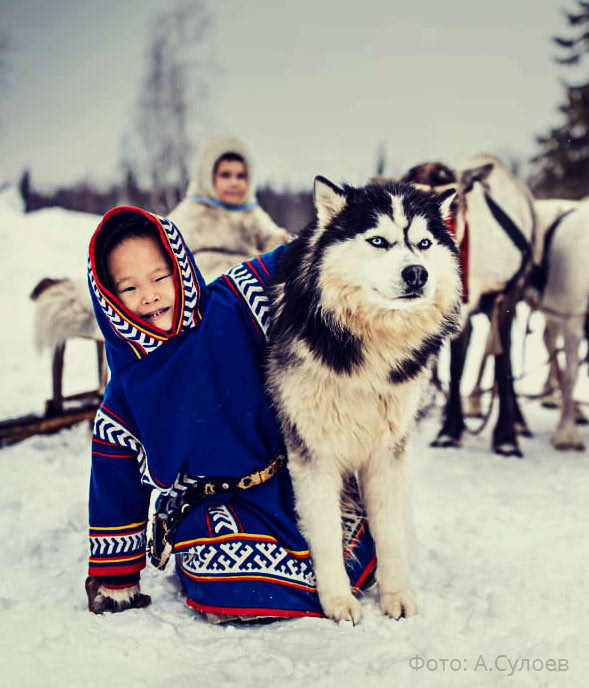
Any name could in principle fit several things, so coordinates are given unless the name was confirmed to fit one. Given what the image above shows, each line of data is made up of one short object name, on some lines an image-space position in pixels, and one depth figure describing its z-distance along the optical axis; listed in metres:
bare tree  14.12
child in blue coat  1.91
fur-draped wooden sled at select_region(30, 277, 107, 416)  4.02
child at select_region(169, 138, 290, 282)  4.34
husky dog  1.84
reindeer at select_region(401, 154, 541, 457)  3.86
